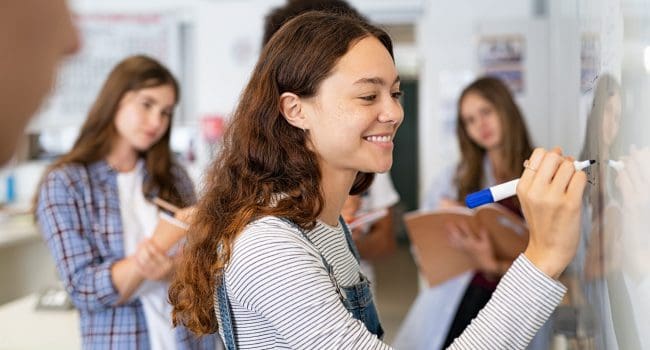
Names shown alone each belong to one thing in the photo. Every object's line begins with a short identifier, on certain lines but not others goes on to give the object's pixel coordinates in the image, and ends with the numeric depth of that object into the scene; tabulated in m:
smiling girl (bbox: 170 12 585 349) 0.85
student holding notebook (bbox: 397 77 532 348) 2.12
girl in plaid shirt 1.56
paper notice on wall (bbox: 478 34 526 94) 3.80
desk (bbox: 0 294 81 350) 1.71
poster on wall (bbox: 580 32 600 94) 0.97
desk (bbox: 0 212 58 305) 3.90
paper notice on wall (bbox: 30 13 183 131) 4.75
